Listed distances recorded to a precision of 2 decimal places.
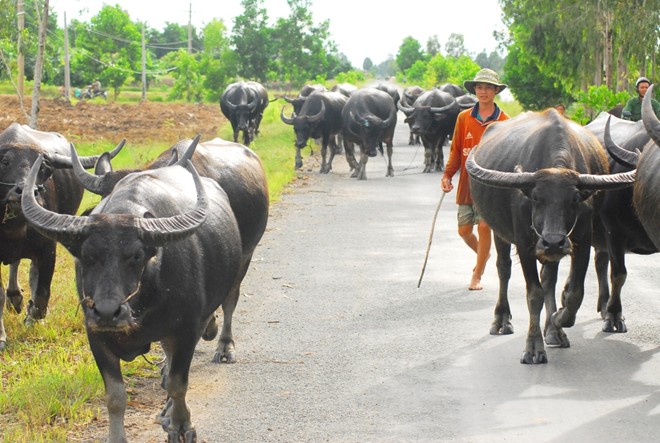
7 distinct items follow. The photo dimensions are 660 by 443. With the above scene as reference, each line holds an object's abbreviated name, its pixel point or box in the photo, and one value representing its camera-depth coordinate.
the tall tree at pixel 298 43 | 63.22
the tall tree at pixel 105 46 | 72.38
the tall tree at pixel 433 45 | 182.40
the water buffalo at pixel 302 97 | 27.00
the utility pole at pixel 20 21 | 23.52
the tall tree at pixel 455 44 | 165.65
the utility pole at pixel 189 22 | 85.81
